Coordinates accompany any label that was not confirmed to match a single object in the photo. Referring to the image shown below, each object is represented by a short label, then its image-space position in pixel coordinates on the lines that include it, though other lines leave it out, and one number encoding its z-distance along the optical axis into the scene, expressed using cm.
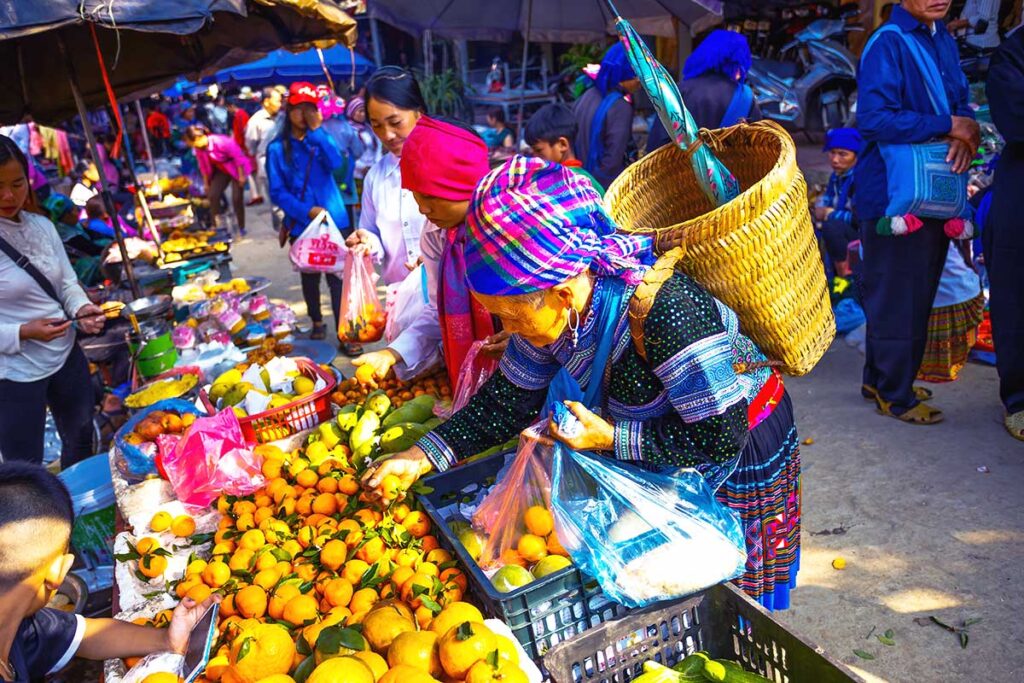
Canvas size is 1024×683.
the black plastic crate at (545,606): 160
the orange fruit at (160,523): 235
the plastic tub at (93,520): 305
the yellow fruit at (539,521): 185
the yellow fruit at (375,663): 146
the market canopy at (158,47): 312
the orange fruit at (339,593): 182
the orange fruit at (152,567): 215
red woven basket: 285
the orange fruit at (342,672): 136
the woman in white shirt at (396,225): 284
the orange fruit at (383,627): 156
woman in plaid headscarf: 156
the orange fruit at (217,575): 198
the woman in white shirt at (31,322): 322
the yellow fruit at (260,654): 155
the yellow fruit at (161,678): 157
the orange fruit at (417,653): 145
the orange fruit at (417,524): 199
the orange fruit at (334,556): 196
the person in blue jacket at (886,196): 340
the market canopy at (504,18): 643
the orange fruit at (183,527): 233
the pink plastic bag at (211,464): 248
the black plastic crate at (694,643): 147
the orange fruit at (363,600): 180
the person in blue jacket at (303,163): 596
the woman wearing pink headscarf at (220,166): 1132
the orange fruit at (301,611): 177
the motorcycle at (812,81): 955
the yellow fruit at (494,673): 135
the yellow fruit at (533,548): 179
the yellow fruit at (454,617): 154
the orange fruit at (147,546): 222
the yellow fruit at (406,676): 136
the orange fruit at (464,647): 140
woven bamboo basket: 170
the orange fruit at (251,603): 183
